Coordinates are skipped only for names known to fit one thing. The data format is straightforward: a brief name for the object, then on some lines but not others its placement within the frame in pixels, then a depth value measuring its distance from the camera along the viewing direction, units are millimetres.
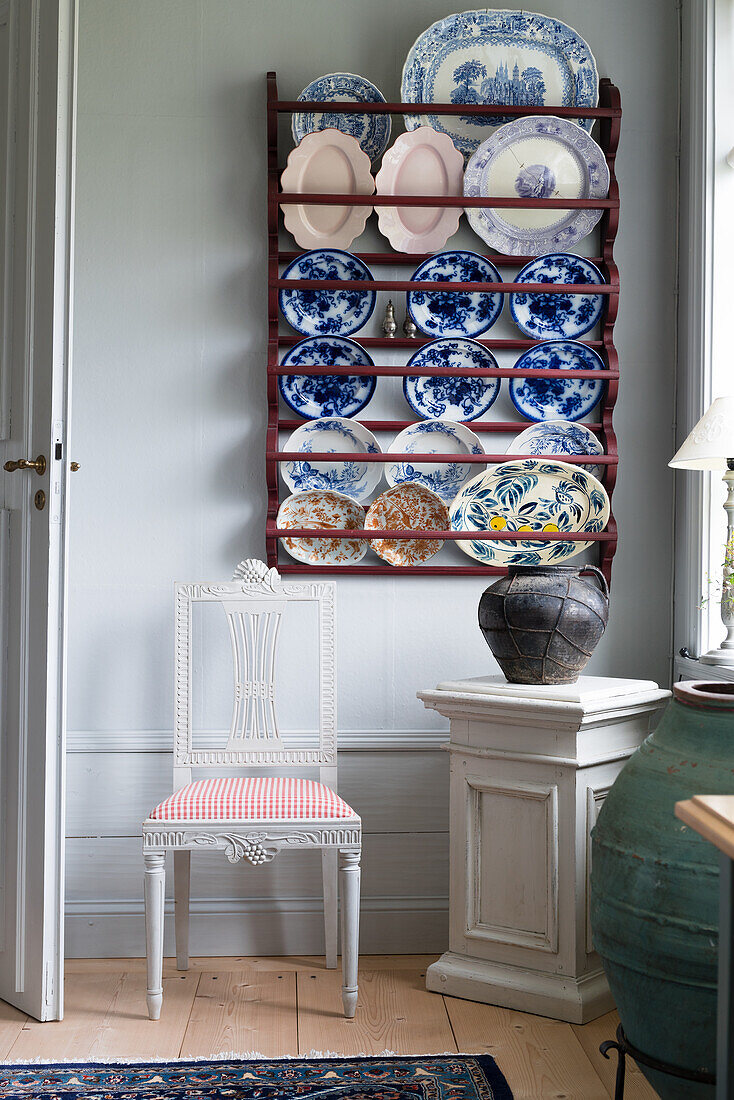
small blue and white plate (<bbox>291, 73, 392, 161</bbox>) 2734
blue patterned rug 1929
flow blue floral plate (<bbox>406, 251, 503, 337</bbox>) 2775
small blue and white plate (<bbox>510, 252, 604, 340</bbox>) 2795
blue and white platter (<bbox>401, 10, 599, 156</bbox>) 2758
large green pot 1644
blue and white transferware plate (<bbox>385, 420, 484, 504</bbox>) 2773
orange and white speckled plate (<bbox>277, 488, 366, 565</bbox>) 2766
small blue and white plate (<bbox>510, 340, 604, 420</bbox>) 2793
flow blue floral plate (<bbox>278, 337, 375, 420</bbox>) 2762
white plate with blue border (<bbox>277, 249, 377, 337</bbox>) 2754
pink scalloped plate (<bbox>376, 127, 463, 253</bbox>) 2729
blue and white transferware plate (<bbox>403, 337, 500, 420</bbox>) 2768
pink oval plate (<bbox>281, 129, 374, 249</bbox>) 2719
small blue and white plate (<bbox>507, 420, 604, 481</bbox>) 2799
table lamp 2277
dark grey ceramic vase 2340
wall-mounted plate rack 2691
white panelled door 2250
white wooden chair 2479
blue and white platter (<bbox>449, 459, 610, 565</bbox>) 2775
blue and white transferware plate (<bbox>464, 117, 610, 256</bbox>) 2740
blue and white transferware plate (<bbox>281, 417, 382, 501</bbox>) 2762
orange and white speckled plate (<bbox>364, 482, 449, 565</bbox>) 2768
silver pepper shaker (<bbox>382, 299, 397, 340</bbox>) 2750
